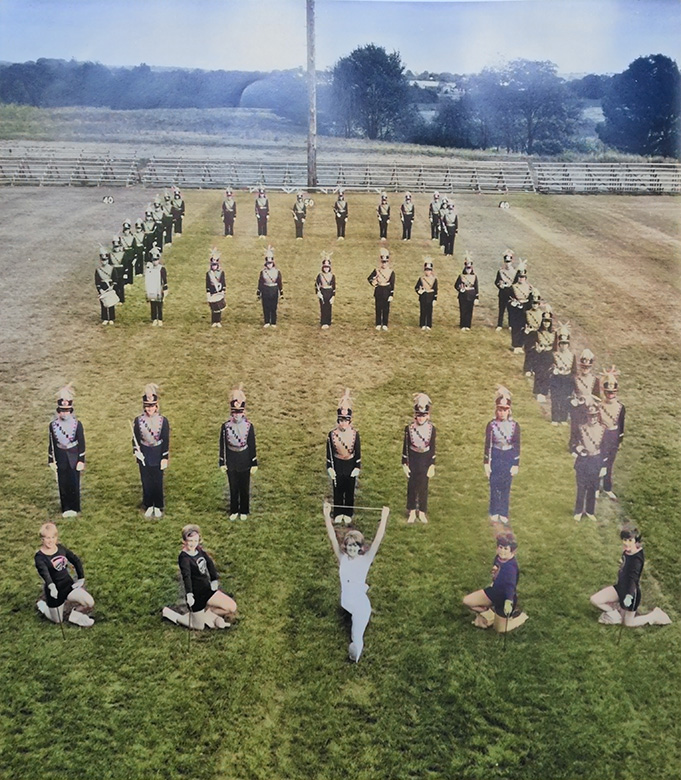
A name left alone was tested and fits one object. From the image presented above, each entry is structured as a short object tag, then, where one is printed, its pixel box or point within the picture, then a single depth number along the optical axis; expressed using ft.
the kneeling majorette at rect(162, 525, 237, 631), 22.82
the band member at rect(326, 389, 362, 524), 28.78
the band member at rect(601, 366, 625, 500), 29.84
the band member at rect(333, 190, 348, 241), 79.82
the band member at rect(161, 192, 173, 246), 76.02
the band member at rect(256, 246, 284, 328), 51.65
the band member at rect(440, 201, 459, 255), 74.13
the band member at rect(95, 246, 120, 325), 52.85
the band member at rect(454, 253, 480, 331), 51.83
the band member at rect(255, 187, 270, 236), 79.05
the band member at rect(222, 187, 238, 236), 80.23
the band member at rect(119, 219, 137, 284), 59.29
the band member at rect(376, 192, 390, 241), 78.84
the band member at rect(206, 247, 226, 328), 51.84
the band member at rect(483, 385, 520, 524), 28.68
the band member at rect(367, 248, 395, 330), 51.67
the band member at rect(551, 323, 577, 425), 37.41
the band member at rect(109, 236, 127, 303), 55.57
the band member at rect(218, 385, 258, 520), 28.86
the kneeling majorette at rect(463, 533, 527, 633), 22.72
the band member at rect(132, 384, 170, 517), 28.99
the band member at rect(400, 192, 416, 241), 80.23
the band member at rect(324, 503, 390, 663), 22.58
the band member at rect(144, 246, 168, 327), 51.85
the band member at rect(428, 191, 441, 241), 82.72
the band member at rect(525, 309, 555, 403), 41.34
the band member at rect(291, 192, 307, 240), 78.54
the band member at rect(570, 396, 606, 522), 29.12
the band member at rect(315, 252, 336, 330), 51.08
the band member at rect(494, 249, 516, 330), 52.65
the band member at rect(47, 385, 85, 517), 28.63
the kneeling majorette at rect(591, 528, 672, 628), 23.15
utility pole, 85.05
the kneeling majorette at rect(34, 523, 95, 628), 22.93
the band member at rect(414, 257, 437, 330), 51.03
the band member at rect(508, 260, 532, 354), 48.67
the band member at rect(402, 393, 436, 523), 28.60
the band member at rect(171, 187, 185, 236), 82.37
